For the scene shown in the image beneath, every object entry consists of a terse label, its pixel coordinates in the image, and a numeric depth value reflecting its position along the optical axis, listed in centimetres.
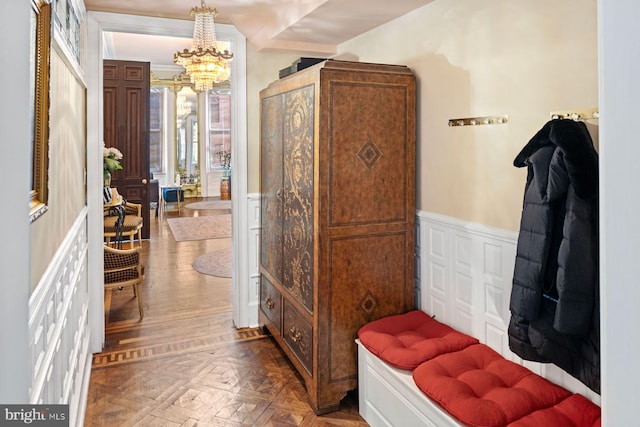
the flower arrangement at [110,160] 421
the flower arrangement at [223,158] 1202
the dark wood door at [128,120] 704
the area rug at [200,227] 762
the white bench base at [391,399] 195
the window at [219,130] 1186
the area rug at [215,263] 552
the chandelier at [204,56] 330
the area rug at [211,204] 1070
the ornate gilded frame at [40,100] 128
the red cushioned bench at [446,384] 173
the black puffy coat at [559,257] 164
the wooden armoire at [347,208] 251
